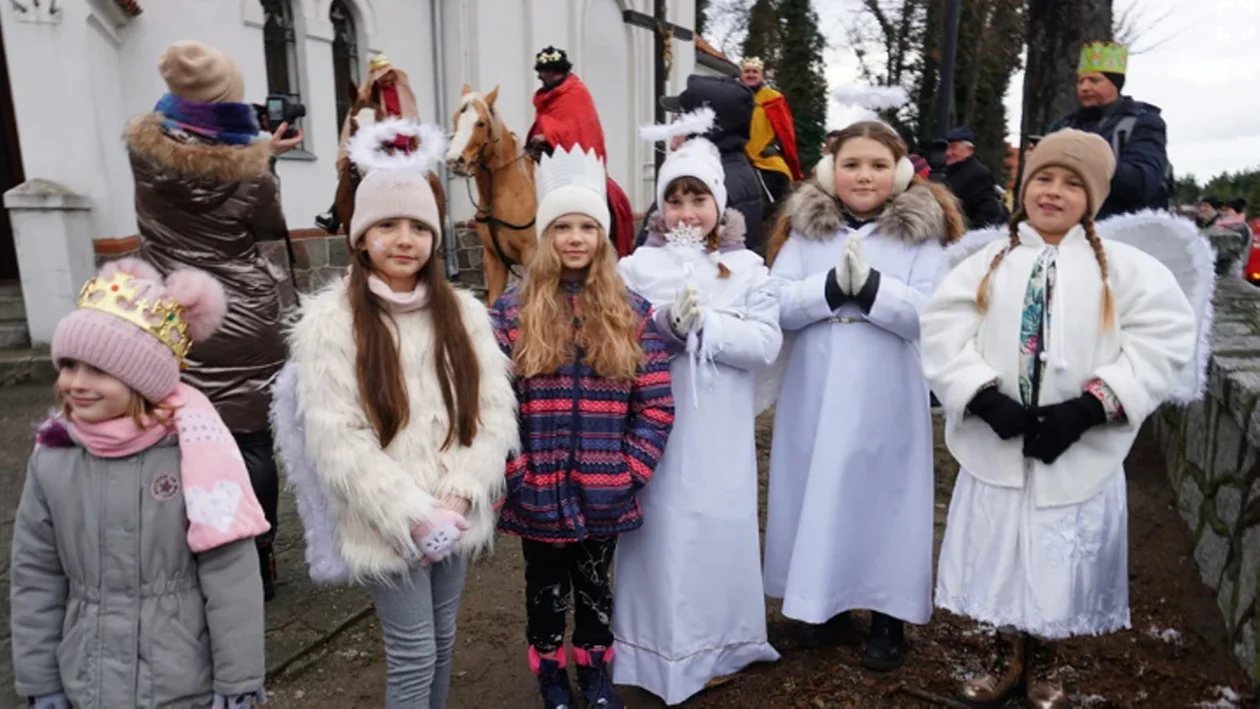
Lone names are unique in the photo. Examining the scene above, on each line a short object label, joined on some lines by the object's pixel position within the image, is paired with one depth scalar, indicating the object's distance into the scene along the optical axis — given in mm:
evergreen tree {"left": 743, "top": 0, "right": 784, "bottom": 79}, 21938
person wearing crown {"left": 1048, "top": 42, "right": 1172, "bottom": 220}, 4270
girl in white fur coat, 2273
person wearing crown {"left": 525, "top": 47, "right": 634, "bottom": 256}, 5918
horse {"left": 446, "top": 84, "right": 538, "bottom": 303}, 6078
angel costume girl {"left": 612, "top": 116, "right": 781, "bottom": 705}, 2900
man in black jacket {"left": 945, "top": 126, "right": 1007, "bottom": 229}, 7078
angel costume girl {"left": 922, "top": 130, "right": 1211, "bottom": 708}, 2533
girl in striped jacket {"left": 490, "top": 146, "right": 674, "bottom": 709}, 2643
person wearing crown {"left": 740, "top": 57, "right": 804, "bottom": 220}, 6777
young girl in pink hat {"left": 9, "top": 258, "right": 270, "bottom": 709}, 1912
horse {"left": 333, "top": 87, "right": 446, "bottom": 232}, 5312
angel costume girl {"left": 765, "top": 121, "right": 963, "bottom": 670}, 3107
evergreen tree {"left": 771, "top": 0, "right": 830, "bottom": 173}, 20781
